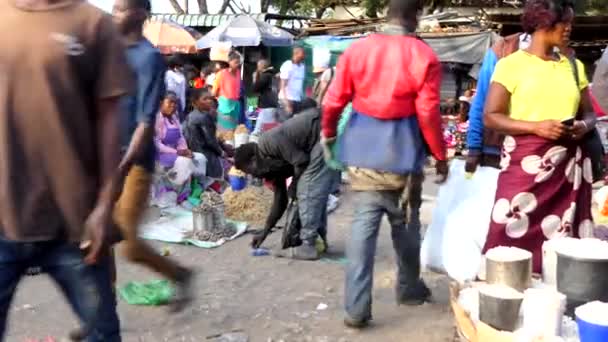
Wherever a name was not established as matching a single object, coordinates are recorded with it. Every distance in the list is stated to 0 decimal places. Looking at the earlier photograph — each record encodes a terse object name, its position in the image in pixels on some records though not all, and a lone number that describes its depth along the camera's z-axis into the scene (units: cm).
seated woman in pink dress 869
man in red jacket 456
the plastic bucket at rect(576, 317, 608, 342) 321
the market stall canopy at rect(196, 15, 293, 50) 2338
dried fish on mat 752
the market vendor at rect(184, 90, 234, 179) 932
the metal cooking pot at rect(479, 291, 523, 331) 360
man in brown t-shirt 258
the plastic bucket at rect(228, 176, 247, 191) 934
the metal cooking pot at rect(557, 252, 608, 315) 377
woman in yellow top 416
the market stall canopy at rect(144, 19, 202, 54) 2155
